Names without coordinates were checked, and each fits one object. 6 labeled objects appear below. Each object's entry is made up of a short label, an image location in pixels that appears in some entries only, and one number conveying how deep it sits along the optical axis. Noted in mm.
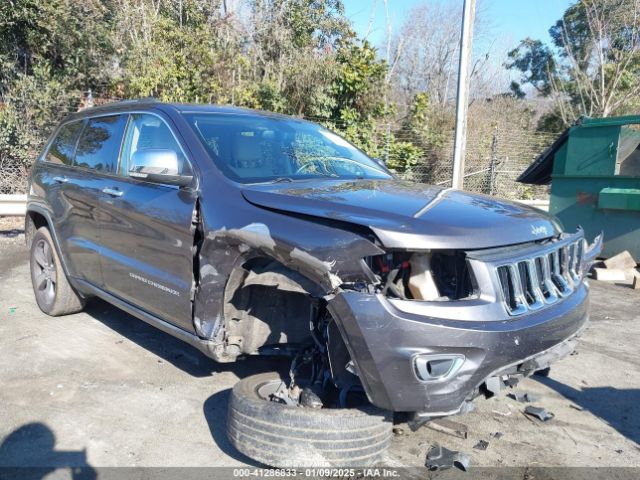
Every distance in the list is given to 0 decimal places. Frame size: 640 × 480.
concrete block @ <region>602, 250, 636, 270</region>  7555
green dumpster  7707
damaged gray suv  2434
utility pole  8839
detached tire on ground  2635
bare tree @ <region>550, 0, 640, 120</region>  18797
